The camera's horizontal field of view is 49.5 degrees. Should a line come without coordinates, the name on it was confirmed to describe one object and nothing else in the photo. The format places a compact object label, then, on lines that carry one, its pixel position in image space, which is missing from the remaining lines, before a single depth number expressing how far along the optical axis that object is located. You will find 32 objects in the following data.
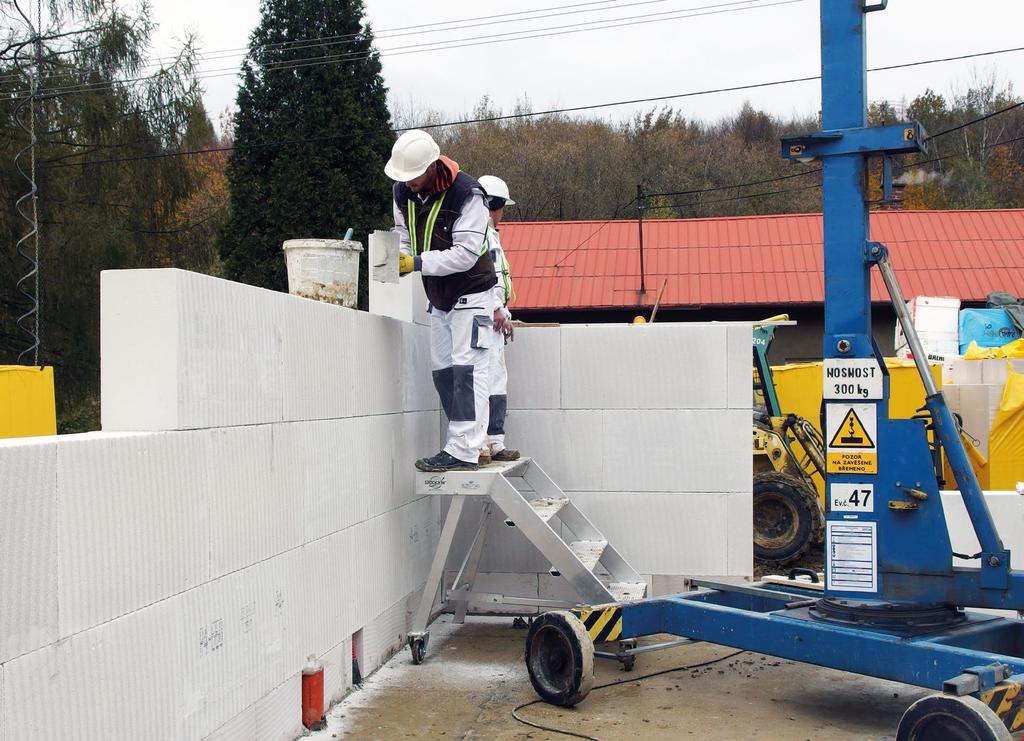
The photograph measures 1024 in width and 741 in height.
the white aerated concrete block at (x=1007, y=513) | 7.19
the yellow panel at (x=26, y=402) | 10.66
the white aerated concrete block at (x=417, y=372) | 6.43
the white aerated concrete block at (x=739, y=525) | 7.11
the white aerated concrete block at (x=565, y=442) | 7.24
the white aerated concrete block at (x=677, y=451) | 7.09
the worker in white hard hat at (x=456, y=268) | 5.87
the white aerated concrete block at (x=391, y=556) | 5.54
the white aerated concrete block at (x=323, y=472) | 4.57
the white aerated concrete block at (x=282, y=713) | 4.25
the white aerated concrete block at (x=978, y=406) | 10.91
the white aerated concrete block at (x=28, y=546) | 2.63
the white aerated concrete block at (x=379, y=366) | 5.57
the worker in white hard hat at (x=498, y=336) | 6.48
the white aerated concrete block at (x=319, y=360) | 4.64
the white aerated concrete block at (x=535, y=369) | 7.29
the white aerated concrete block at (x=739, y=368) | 7.06
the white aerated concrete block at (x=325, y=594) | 4.66
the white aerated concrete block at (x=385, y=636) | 5.69
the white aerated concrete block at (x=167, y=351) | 3.52
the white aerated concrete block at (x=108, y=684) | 2.68
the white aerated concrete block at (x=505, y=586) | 7.21
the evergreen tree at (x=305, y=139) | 25.95
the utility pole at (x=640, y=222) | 20.92
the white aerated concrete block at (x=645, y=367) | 7.11
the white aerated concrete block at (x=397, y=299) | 6.68
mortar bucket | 5.50
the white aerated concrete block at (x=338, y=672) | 5.04
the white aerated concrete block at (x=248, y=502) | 3.87
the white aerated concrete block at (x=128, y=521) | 2.91
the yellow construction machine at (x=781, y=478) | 10.04
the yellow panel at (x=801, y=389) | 13.01
